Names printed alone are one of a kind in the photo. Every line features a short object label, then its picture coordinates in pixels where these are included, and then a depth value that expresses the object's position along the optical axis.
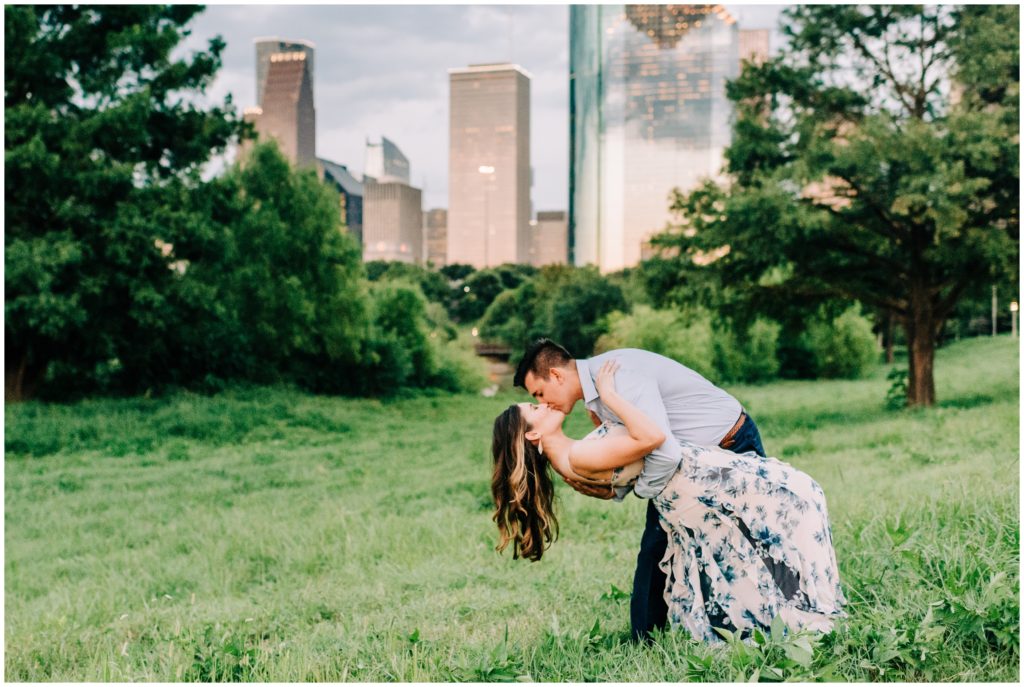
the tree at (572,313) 57.59
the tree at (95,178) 18.66
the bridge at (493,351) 74.39
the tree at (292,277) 31.00
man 3.63
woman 3.74
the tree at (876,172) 16.19
